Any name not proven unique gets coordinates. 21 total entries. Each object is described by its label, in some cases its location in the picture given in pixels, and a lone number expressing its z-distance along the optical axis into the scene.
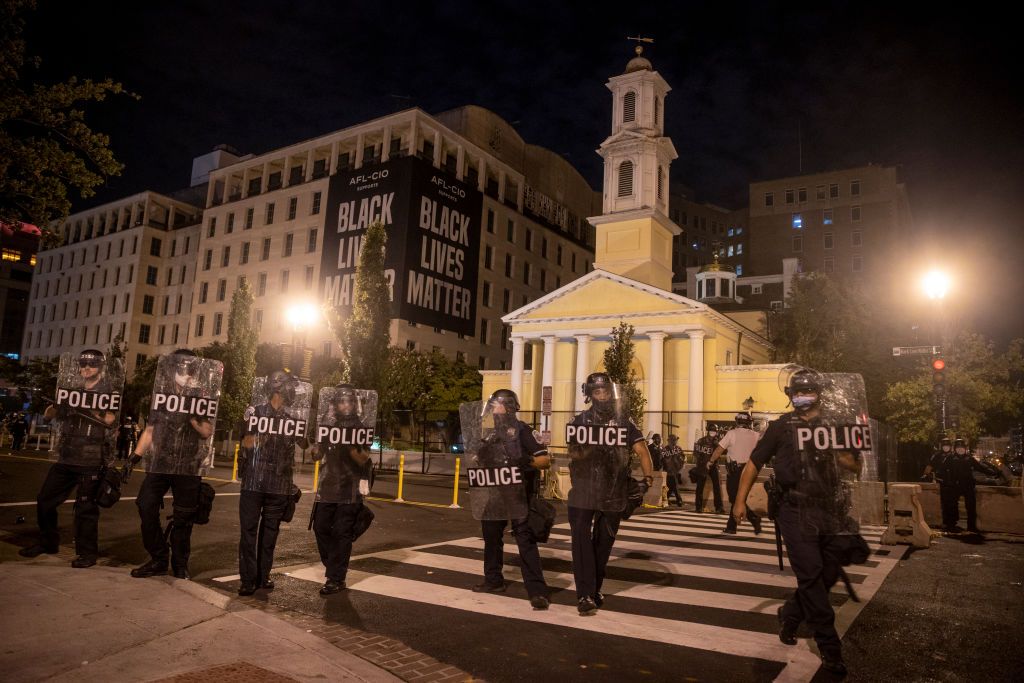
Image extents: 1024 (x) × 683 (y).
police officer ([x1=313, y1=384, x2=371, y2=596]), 7.03
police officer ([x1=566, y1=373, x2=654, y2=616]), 6.47
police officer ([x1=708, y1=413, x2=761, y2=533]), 12.73
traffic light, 16.39
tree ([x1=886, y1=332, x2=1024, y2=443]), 26.41
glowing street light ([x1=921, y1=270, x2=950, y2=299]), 16.88
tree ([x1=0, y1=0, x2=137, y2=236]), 10.31
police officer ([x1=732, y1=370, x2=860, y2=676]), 5.07
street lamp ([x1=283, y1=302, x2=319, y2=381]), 18.55
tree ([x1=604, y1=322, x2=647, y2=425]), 31.97
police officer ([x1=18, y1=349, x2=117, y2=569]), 7.57
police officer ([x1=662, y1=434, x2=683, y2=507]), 18.78
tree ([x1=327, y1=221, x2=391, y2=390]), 32.34
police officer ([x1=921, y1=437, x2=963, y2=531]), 14.04
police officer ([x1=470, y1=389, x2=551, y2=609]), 7.19
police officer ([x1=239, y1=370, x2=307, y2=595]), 6.69
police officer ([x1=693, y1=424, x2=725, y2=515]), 16.19
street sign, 16.61
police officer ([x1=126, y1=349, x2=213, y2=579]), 6.88
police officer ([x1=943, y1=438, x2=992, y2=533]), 13.75
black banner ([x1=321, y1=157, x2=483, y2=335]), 54.75
